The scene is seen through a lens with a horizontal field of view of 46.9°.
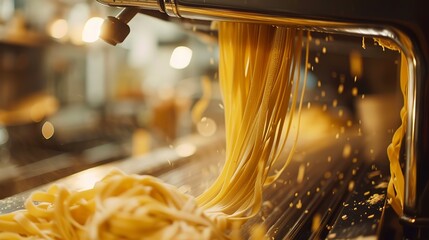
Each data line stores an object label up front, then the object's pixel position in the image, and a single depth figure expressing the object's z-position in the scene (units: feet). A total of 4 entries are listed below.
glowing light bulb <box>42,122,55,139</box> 13.14
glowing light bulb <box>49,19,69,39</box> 13.83
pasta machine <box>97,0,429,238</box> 2.50
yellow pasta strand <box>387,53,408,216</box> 3.01
